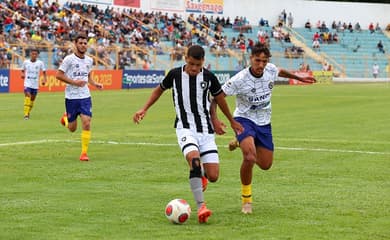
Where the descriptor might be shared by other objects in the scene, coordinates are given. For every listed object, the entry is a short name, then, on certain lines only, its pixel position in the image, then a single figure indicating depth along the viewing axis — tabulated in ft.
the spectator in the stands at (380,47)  264.11
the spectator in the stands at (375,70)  248.32
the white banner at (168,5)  221.25
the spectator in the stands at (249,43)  219.82
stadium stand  159.43
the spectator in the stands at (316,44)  251.19
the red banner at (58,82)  142.51
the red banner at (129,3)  208.74
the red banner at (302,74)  213.32
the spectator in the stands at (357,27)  274.57
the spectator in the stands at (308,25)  264.93
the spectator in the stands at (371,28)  275.59
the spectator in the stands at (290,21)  260.66
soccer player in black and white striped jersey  32.14
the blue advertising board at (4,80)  139.54
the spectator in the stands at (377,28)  279.77
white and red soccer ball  29.71
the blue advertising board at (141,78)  168.66
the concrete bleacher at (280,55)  225.15
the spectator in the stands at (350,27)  272.04
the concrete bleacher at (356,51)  249.96
